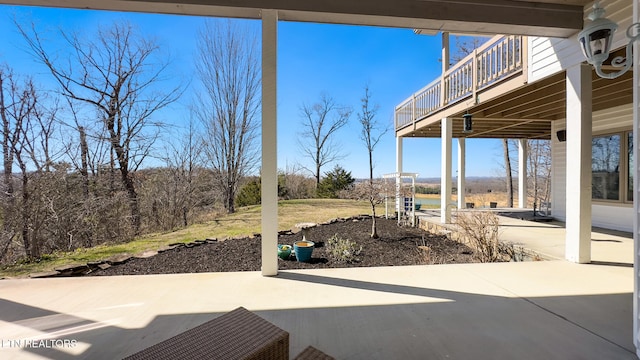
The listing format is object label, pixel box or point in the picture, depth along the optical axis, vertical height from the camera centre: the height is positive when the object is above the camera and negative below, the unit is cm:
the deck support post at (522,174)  1061 +15
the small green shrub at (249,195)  1093 -67
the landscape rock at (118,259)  429 -131
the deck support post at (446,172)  686 +16
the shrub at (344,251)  457 -130
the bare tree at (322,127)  1744 +340
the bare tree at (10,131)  520 +101
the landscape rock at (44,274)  352 -128
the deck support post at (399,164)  841 +51
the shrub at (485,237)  456 -105
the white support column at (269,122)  306 +64
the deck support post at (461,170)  966 +29
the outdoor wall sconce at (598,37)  222 +119
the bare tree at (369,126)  1719 +332
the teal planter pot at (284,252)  457 -124
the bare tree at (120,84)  708 +264
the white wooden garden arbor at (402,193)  756 -41
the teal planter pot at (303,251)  437 -118
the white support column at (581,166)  356 +15
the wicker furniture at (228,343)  127 -83
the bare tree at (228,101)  961 +286
